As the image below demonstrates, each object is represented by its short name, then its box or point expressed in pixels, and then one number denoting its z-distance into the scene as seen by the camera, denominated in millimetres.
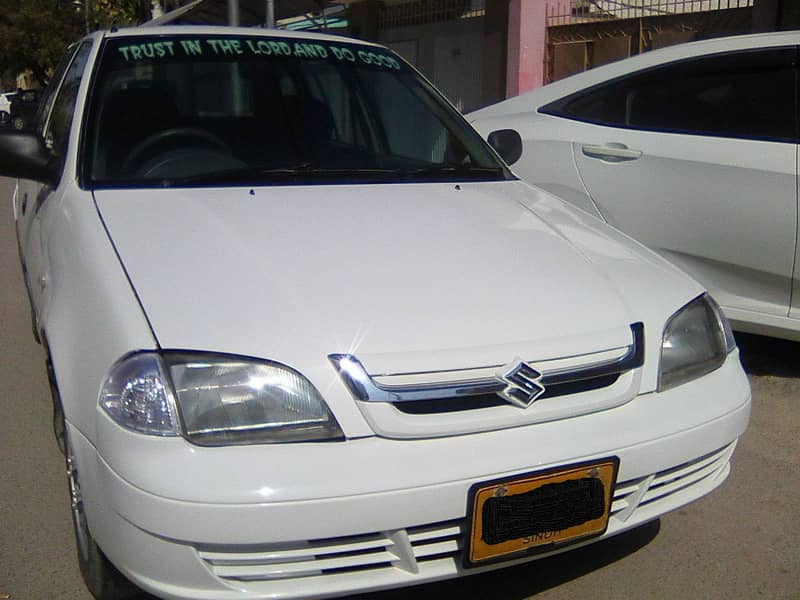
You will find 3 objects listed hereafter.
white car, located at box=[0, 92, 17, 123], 29122
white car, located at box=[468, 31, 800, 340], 3965
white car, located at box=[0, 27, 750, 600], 1973
